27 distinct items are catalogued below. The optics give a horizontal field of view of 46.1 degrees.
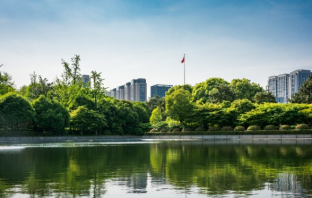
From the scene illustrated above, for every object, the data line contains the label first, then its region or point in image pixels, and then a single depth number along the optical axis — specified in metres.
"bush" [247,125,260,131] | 59.09
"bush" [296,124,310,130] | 54.88
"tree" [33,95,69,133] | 58.72
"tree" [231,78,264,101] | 86.56
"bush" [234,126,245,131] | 60.60
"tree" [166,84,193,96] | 96.48
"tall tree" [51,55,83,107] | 71.50
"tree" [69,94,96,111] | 69.99
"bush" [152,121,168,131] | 71.69
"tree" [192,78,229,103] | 87.31
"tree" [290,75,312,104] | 78.50
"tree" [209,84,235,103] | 78.62
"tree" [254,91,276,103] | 79.57
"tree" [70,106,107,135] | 64.00
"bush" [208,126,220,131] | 64.12
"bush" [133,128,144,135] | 72.50
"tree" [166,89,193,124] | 67.62
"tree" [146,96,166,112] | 98.62
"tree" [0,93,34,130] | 54.22
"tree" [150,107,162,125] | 76.88
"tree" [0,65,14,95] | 73.15
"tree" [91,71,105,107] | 71.81
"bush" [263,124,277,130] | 58.38
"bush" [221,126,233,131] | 62.38
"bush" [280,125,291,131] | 56.72
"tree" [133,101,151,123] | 81.12
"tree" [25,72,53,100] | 81.38
